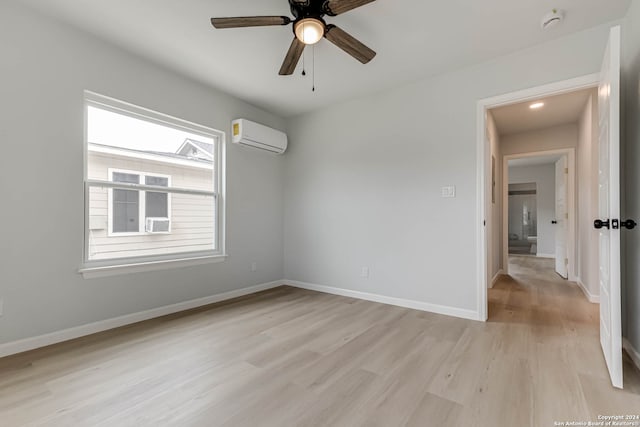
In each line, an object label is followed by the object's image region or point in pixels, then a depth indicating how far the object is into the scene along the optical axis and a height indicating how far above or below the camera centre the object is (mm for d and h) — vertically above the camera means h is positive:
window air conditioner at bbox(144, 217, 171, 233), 3024 -106
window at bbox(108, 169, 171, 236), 2764 +96
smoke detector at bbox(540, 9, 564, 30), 2192 +1535
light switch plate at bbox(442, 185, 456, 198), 3066 +264
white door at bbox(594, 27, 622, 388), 1673 +17
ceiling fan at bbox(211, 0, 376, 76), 1793 +1269
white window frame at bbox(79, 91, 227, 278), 2561 +247
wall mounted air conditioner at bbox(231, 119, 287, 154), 3680 +1075
